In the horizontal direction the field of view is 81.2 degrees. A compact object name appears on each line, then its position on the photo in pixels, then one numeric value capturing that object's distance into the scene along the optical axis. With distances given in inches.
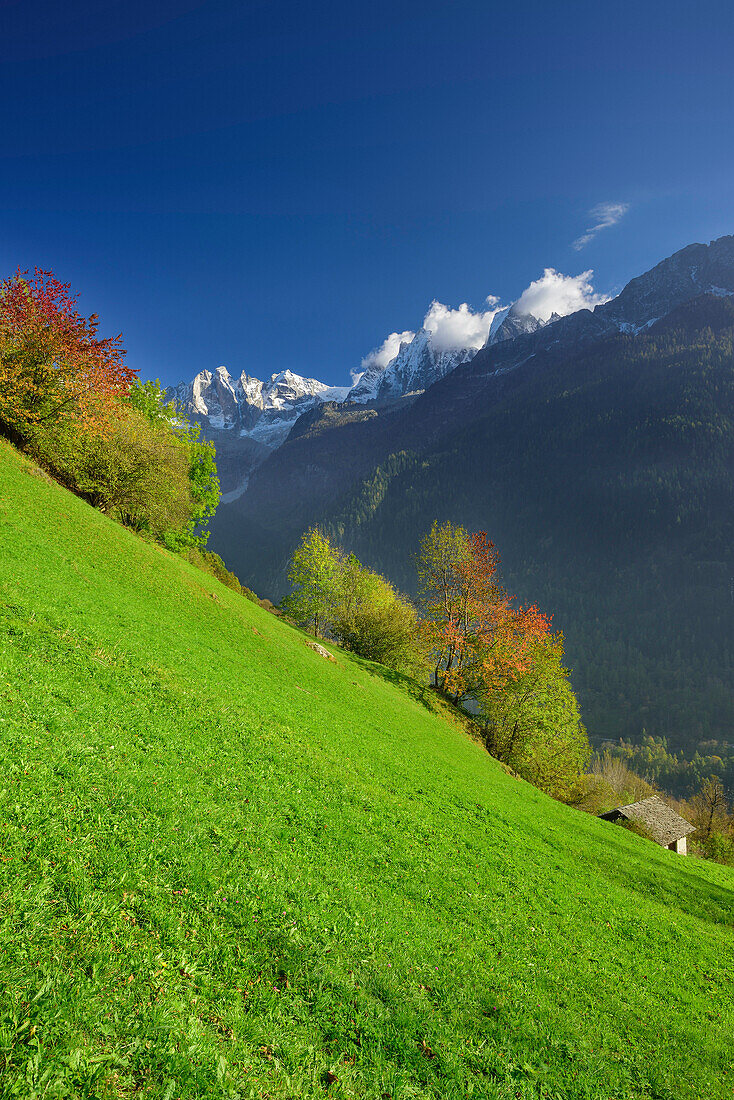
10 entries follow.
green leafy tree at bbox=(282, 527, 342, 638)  2330.2
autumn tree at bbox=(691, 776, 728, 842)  2419.4
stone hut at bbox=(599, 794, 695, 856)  1714.4
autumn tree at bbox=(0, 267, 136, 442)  970.7
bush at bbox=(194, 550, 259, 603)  1835.0
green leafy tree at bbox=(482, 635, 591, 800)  1573.6
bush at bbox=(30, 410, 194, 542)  1112.8
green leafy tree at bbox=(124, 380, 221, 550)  1662.2
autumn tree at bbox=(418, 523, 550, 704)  1539.1
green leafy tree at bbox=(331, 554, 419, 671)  1993.1
